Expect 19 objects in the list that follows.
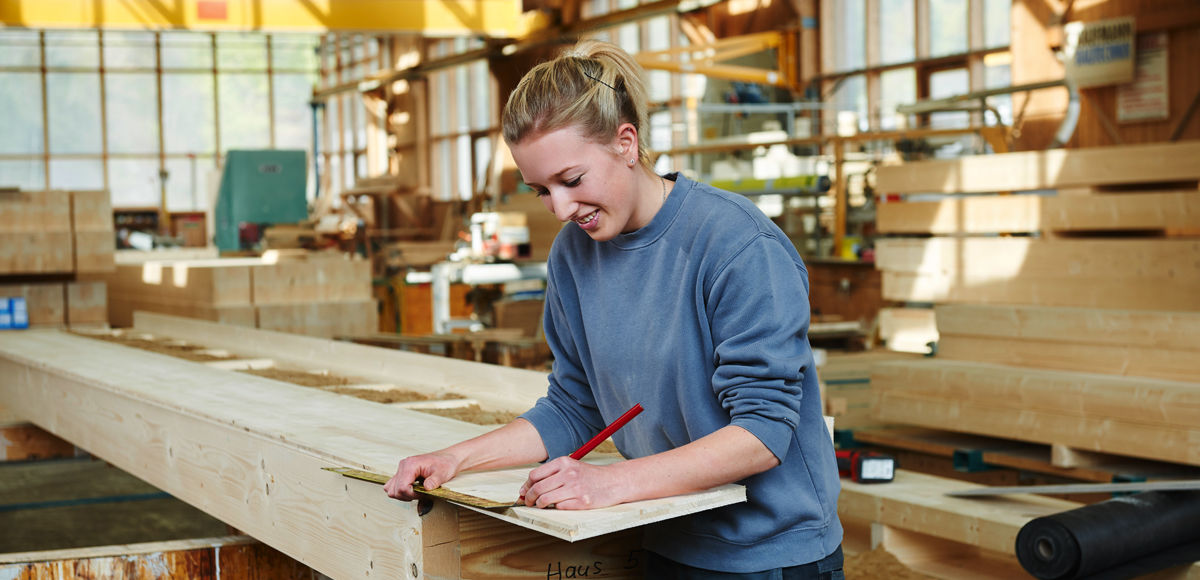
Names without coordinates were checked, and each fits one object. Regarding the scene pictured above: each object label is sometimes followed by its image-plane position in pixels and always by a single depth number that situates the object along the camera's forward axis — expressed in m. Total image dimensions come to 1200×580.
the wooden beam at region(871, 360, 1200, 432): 4.03
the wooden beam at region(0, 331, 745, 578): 1.87
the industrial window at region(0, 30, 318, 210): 26.91
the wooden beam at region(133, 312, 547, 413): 3.31
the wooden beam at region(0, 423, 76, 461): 4.71
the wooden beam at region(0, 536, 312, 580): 2.76
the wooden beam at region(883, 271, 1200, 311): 4.98
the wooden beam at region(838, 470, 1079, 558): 3.39
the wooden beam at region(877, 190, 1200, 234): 5.10
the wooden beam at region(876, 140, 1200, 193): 5.18
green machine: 13.98
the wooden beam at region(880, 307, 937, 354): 8.12
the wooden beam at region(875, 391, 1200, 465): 4.03
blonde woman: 1.62
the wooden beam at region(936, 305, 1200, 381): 4.22
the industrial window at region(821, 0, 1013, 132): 11.97
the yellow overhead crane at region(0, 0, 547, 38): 11.44
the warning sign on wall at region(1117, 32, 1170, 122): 7.98
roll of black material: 2.88
